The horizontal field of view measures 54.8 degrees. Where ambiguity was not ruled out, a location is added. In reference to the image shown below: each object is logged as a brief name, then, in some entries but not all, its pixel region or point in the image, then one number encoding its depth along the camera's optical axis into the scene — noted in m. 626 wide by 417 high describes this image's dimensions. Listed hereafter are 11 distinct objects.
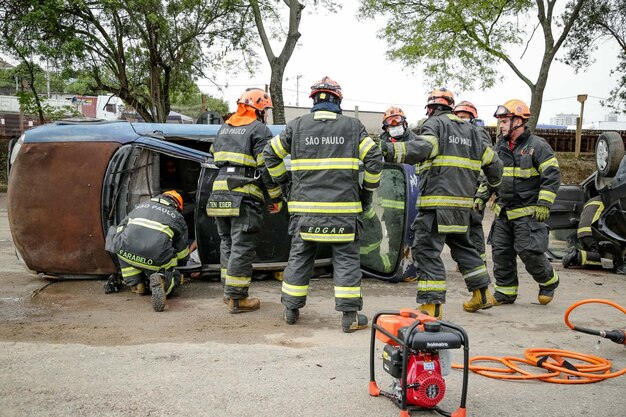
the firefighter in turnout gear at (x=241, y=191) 5.50
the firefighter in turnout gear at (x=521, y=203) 5.75
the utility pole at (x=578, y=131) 19.20
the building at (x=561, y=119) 71.63
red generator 2.94
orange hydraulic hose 3.80
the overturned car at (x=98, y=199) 6.32
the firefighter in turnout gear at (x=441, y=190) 5.10
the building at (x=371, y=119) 24.05
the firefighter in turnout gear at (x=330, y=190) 4.82
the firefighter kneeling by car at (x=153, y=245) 5.62
